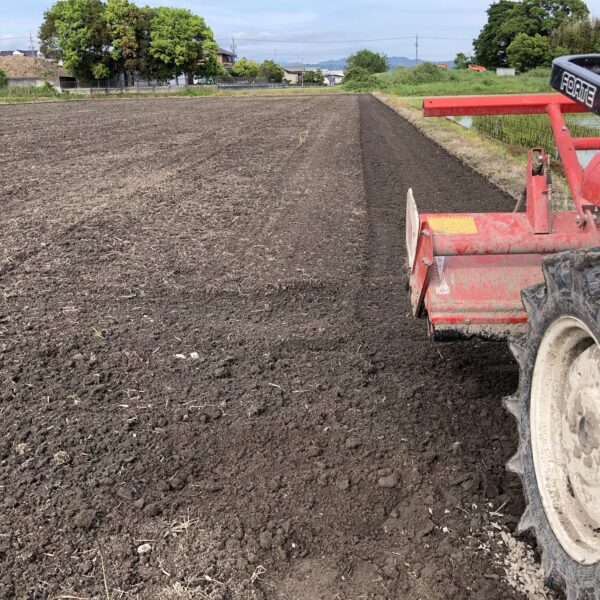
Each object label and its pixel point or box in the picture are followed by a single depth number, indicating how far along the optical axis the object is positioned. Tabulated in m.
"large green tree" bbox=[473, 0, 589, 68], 72.19
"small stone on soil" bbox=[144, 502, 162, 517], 2.46
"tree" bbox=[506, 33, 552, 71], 63.78
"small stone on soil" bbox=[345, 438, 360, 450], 2.86
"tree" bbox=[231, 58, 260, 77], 112.88
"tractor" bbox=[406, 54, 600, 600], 1.86
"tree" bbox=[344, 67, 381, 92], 63.28
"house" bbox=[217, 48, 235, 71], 134.38
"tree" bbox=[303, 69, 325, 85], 133.75
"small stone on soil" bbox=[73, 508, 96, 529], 2.39
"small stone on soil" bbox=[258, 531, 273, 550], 2.32
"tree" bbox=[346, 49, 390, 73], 119.31
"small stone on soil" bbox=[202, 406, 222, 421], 3.11
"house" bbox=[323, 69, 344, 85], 191.00
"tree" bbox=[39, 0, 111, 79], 63.81
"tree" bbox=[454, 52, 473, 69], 91.73
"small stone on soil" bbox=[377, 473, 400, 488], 2.61
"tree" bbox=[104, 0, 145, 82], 64.31
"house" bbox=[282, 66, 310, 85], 158.29
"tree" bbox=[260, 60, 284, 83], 120.00
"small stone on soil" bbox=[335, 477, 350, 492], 2.61
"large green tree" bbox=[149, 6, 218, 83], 65.56
